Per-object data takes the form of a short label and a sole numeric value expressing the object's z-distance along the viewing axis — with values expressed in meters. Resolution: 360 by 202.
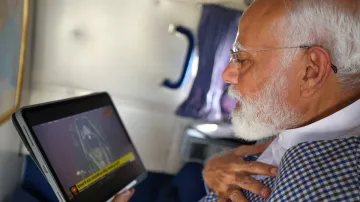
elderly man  0.69
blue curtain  1.39
